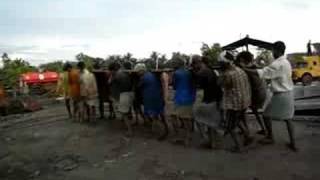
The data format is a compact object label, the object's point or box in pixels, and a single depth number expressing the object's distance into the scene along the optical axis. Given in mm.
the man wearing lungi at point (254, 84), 4387
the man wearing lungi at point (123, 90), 5194
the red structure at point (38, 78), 13721
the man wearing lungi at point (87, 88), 6029
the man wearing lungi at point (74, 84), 6205
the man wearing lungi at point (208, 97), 4348
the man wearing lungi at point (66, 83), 6441
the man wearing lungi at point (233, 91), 4126
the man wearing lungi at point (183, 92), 4574
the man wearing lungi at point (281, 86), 4129
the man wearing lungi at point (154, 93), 4914
